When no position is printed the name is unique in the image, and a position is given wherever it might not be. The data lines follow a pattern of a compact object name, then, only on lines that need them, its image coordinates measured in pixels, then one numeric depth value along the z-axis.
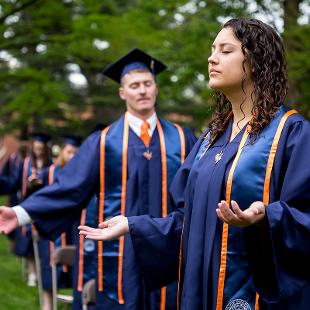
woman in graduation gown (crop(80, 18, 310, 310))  4.45
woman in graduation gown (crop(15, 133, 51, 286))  16.09
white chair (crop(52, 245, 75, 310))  10.43
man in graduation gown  7.65
